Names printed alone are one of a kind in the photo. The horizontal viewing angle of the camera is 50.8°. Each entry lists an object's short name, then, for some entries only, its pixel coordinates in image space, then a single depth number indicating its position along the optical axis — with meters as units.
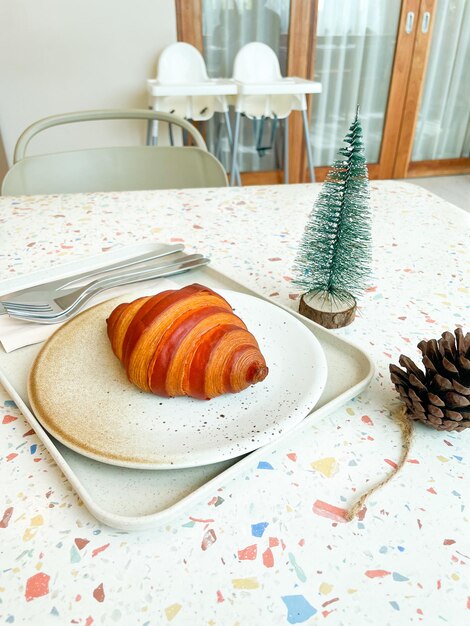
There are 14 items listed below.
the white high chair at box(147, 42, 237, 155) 2.37
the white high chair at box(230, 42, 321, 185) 2.50
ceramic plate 0.34
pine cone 0.37
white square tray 0.32
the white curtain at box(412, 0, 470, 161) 2.96
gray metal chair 1.12
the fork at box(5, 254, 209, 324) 0.52
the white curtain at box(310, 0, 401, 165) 2.77
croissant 0.37
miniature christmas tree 0.49
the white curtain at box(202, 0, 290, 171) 2.58
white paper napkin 0.49
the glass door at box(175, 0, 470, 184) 2.63
